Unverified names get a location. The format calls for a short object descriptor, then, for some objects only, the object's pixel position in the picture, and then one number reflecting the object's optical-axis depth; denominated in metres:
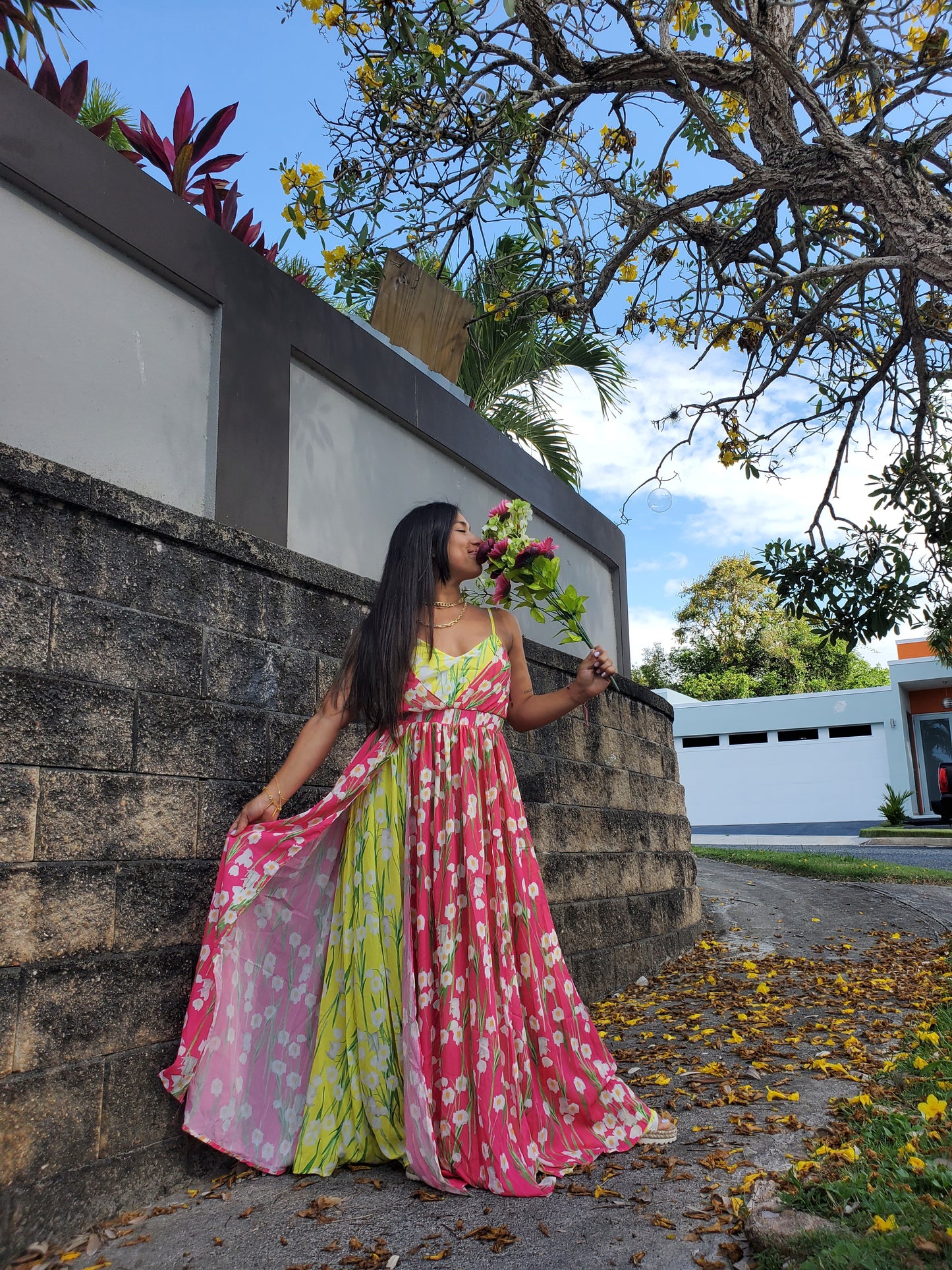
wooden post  4.94
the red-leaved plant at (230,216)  4.34
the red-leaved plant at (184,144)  4.24
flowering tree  4.55
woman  2.47
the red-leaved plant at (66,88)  3.40
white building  22.70
